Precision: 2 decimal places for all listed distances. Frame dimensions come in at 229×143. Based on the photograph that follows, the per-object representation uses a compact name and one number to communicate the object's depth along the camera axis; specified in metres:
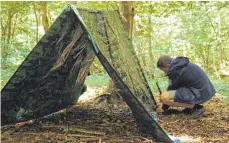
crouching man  4.36
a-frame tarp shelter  2.87
